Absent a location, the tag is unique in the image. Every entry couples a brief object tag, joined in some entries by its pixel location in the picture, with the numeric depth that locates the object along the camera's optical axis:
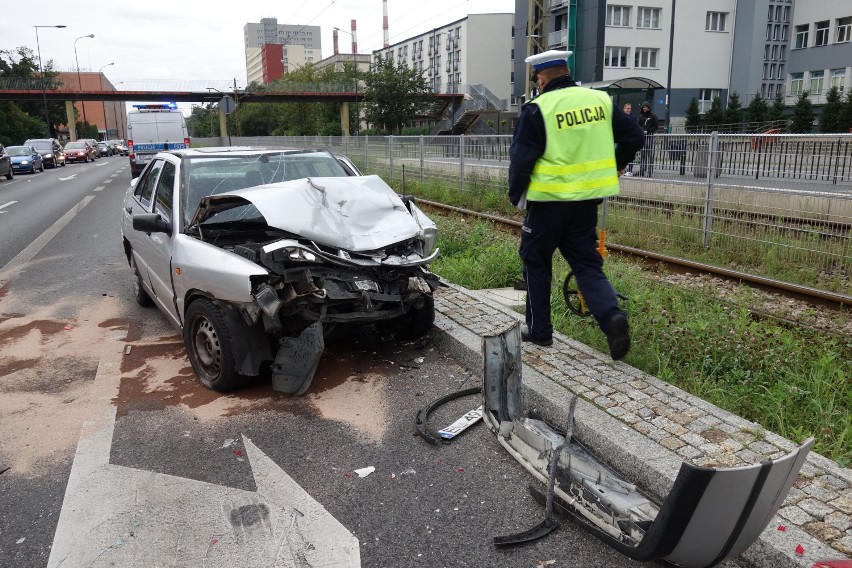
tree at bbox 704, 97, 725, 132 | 44.16
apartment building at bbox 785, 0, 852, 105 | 48.25
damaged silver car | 4.37
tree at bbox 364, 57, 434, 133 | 51.99
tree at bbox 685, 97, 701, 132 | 44.62
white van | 26.11
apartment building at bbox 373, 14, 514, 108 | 83.94
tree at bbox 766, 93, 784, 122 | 43.03
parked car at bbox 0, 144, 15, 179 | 27.86
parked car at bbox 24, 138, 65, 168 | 38.72
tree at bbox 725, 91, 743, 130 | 44.45
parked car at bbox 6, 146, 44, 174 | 32.34
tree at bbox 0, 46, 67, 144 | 61.58
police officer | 4.43
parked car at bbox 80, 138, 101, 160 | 52.26
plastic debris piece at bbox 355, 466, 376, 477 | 3.61
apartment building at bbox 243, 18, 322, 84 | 149.88
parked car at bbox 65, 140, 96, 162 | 46.94
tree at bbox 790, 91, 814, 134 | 39.31
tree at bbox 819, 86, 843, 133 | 38.09
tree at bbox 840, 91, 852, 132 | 36.78
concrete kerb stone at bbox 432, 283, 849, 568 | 2.68
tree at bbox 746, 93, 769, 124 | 44.19
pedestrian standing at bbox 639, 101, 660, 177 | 9.63
